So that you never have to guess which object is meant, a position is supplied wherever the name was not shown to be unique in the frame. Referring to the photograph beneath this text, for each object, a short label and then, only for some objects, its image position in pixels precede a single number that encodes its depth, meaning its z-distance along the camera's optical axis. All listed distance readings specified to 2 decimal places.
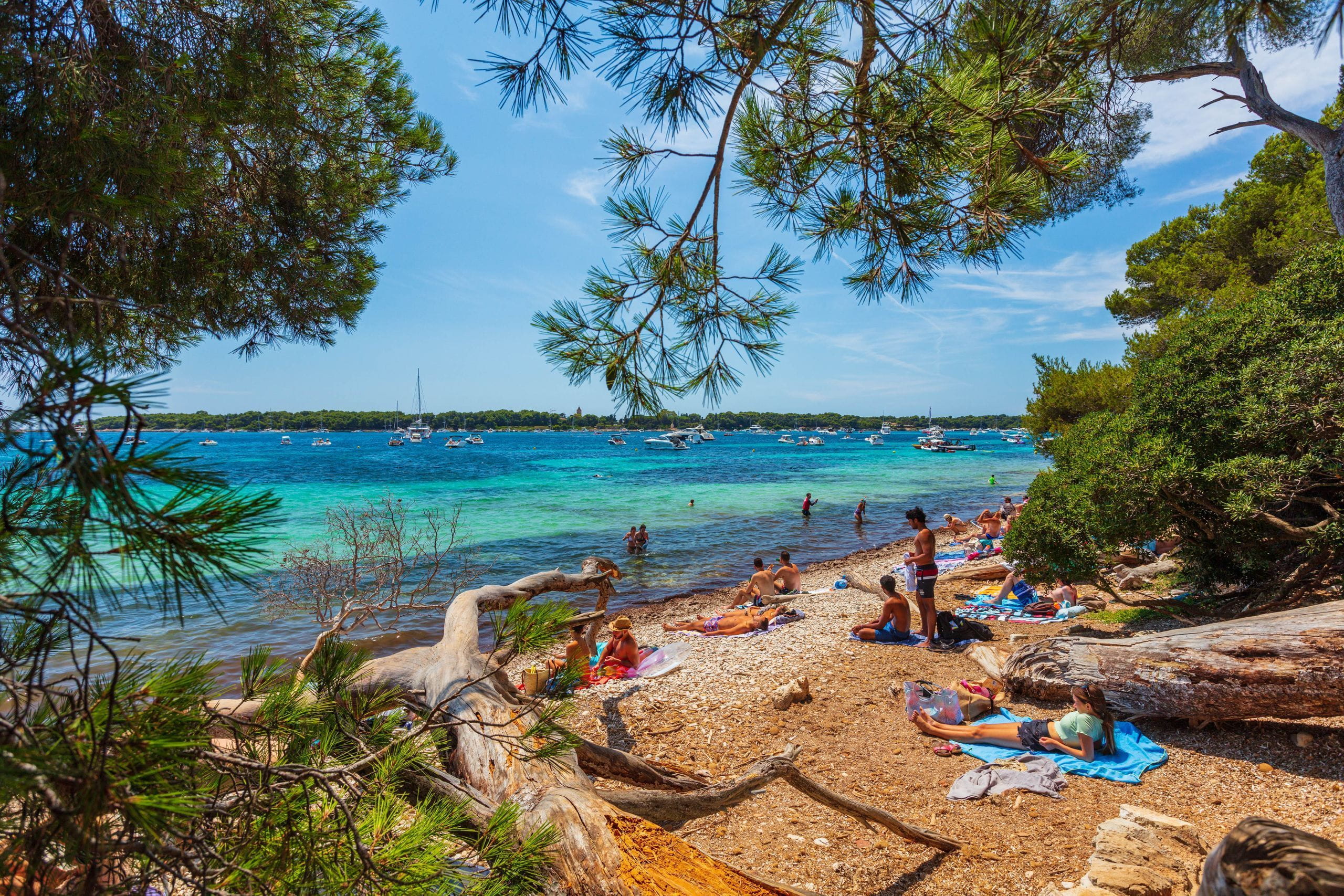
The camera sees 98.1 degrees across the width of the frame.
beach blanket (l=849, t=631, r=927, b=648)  7.92
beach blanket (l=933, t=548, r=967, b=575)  13.84
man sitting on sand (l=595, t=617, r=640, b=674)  7.55
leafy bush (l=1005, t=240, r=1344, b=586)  5.03
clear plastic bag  5.21
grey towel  4.13
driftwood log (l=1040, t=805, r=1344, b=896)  1.84
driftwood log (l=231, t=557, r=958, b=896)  2.24
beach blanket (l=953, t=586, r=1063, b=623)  9.04
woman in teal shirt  4.47
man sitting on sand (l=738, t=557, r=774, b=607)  11.53
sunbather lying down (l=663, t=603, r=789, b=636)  9.42
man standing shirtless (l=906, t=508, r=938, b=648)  7.69
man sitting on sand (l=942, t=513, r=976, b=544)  18.52
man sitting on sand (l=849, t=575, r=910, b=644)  8.09
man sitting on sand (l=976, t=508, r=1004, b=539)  16.28
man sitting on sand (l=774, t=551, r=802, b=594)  12.20
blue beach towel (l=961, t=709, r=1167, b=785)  4.27
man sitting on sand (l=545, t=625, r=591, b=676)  6.03
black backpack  7.62
